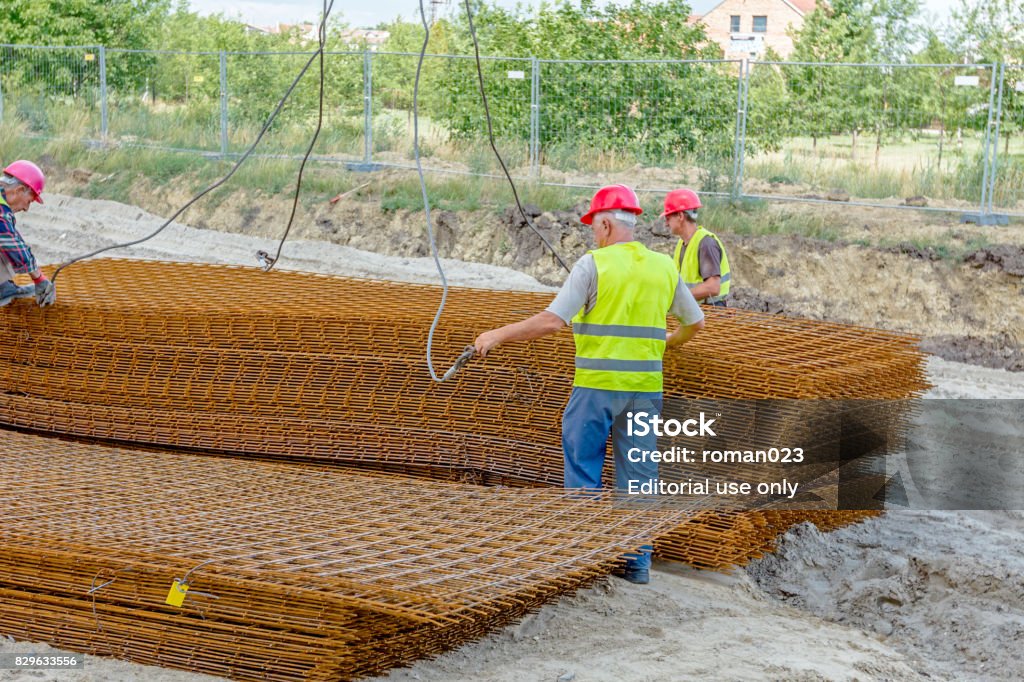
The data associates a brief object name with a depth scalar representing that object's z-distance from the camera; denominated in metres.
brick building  67.88
